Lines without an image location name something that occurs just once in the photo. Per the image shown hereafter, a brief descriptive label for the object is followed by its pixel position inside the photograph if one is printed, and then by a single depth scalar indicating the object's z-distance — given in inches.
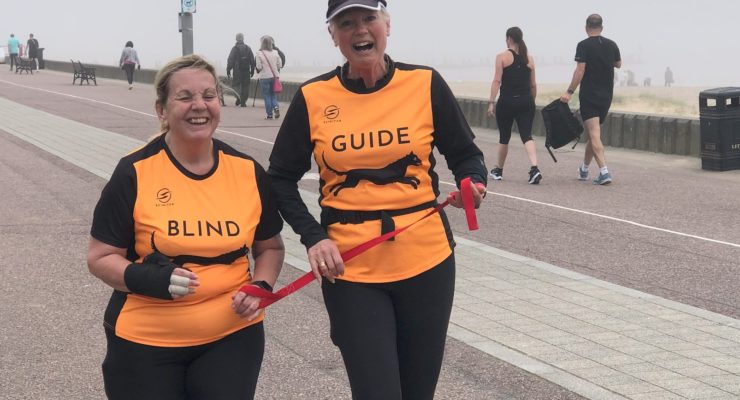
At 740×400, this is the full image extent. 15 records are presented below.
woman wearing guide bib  138.9
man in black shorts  544.7
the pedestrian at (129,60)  1536.7
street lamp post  831.7
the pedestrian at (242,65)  1159.6
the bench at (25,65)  2095.8
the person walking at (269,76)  986.7
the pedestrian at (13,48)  2201.0
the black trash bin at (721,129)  599.2
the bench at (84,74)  1645.7
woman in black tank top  544.7
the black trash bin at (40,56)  2201.9
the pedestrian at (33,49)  2117.6
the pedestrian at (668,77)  3513.8
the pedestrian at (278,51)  1053.2
